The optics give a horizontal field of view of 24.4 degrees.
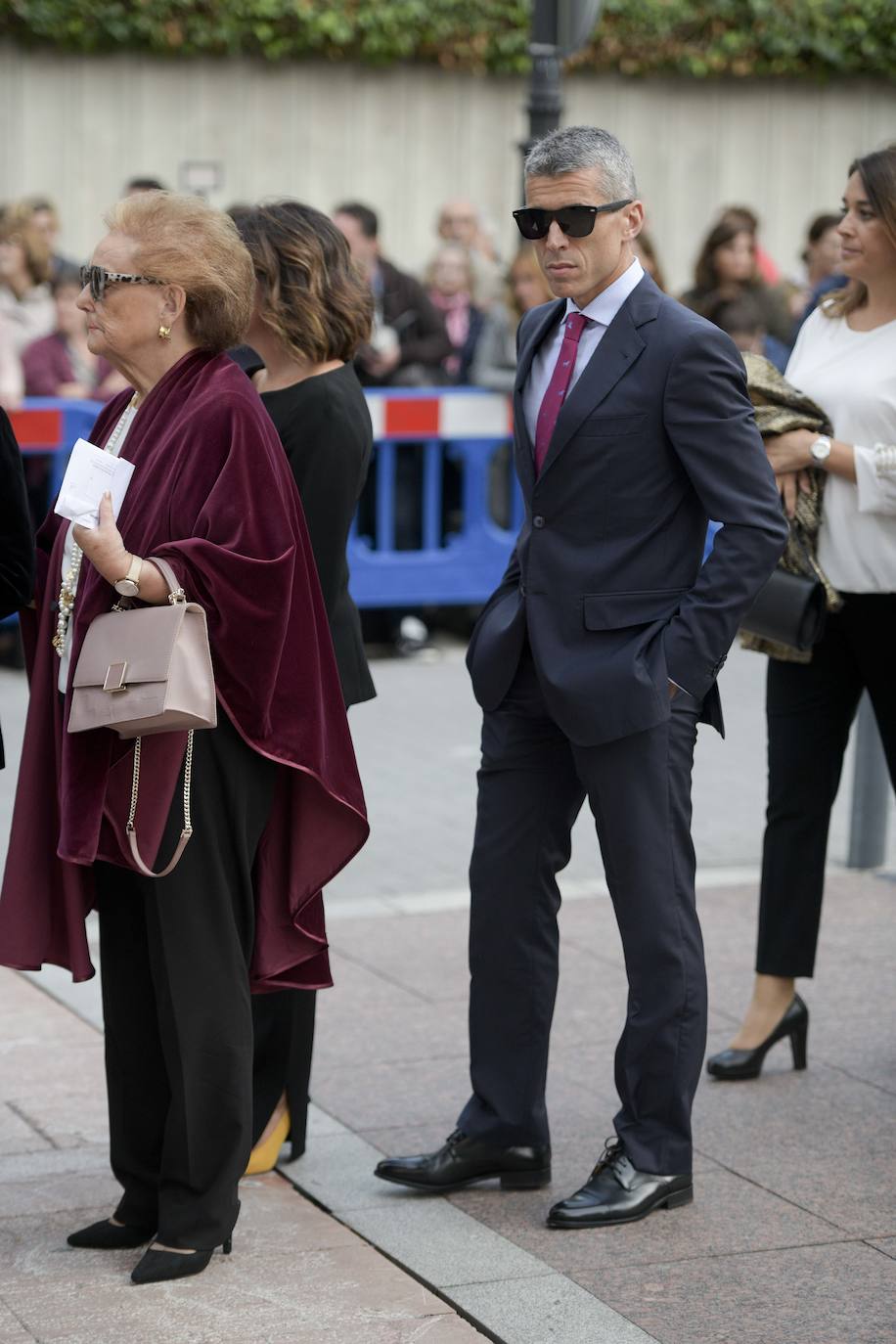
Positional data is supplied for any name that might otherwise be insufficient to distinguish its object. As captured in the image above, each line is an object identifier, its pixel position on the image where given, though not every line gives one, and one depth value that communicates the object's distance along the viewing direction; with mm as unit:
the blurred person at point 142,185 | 10688
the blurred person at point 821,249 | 10609
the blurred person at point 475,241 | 13742
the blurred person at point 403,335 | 11406
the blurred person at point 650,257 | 9836
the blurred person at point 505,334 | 10617
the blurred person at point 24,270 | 11602
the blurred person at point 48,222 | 12852
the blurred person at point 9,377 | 9992
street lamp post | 9805
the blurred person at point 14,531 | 3777
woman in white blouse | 4738
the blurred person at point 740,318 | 10820
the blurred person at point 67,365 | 10867
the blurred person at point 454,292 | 12961
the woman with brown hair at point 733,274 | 11227
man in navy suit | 3926
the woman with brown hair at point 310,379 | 4215
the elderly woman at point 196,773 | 3654
